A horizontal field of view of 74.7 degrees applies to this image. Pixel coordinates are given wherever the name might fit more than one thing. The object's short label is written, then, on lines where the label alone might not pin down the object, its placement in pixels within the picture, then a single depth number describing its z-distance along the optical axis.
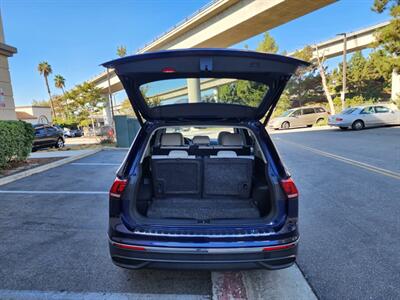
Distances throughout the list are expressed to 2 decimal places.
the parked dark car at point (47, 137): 13.74
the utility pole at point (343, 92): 21.86
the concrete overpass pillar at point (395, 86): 21.18
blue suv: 1.98
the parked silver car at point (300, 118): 21.38
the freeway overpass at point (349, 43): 26.02
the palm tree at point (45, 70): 45.97
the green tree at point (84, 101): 32.38
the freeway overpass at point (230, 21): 13.13
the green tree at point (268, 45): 24.42
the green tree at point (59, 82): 48.78
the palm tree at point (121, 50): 36.56
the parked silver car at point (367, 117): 15.84
